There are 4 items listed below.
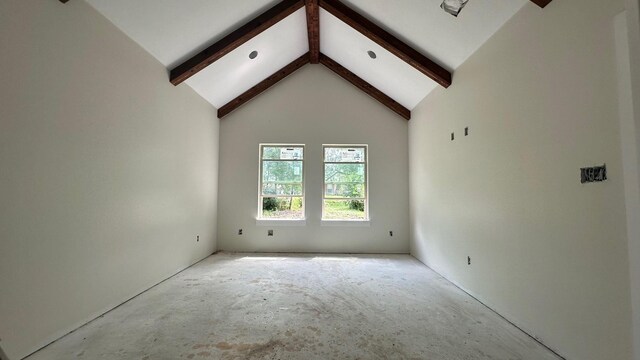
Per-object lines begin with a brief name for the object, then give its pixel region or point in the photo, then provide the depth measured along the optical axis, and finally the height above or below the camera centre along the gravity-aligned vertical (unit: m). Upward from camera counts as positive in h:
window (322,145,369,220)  5.50 +0.13
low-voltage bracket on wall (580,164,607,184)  1.62 +0.09
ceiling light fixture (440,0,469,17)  2.31 +1.67
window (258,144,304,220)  5.49 +0.15
